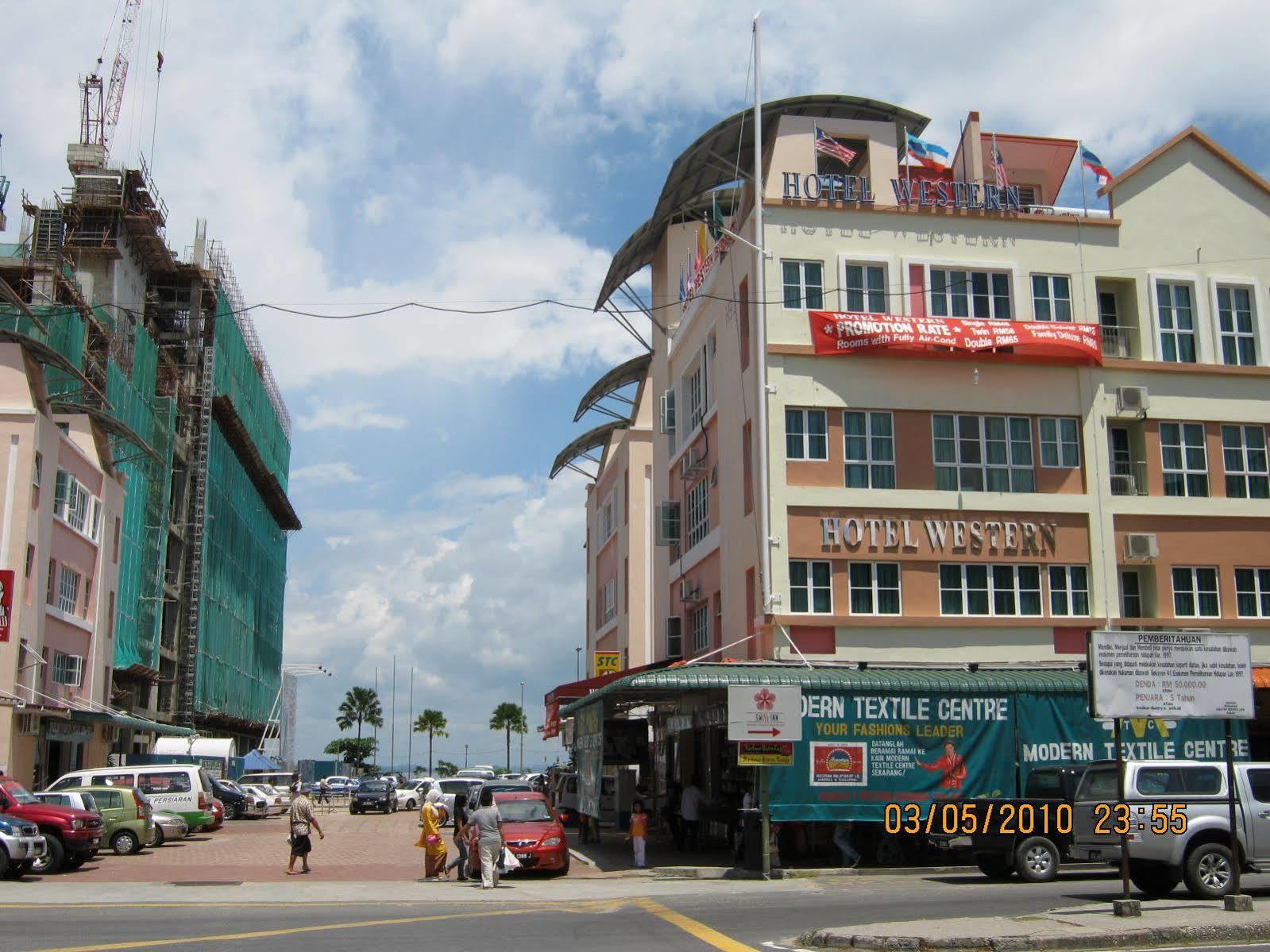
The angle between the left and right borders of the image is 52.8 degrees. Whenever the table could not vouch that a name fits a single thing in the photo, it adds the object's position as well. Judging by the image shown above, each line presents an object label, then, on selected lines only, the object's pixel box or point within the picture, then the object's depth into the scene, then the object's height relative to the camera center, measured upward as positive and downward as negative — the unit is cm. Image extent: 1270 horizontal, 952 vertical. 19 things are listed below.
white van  3569 -115
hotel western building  3158 +834
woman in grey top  2183 -166
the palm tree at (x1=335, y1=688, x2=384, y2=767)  12838 +324
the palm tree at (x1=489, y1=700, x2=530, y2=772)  13575 +233
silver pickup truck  1830 -121
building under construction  6150 +1744
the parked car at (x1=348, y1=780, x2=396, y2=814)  5616 -238
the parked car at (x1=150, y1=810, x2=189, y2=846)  3378 -219
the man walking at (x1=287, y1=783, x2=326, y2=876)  2512 -158
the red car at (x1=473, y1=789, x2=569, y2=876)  2427 -173
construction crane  8112 +3977
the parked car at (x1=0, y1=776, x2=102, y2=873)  2473 -162
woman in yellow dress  2420 -186
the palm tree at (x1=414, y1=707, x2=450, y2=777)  13888 +205
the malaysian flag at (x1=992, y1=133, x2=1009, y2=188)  3525 +1559
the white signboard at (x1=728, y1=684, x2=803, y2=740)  2464 +53
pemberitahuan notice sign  1580 +80
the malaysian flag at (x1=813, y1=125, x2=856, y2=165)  3406 +1544
